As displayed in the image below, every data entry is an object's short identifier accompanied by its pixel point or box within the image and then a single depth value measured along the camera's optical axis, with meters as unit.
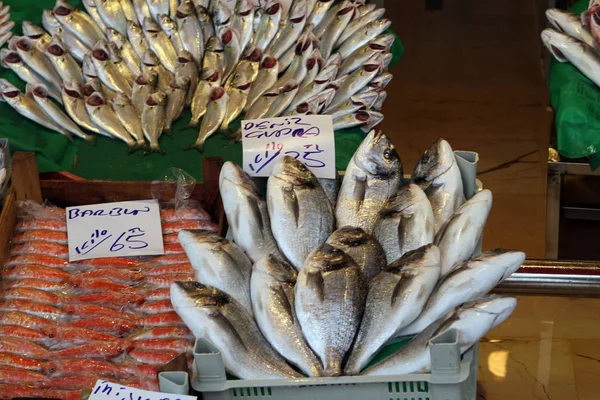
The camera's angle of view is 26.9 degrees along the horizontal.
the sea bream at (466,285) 2.15
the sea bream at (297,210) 2.32
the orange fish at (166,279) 2.47
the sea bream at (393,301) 2.11
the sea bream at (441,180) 2.40
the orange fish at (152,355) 2.27
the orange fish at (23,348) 2.32
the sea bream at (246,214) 2.35
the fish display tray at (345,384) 2.01
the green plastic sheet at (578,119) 3.01
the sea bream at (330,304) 2.10
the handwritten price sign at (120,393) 1.98
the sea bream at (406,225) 2.29
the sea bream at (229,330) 2.08
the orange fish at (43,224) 2.60
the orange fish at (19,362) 2.28
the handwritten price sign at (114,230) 2.56
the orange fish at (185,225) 2.60
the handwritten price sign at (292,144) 2.50
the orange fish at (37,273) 2.50
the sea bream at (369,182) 2.39
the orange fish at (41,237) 2.58
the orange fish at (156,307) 2.40
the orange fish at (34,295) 2.45
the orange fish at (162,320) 2.36
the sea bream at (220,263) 2.23
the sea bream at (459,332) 2.05
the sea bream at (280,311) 2.10
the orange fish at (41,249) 2.56
